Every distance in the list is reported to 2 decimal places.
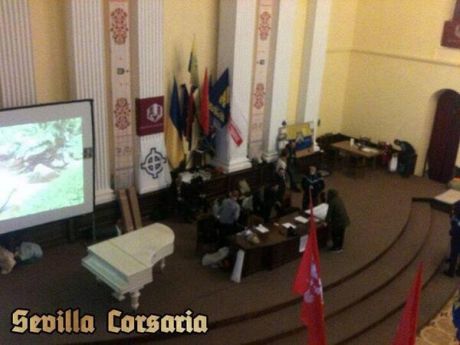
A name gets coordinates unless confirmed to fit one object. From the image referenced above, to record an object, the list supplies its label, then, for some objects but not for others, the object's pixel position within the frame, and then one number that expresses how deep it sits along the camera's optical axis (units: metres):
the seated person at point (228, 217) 9.88
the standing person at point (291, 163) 13.29
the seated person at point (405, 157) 14.93
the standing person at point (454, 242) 10.34
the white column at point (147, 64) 10.10
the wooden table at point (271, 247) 9.47
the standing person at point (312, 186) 11.88
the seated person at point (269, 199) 10.86
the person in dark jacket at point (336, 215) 10.18
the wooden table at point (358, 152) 14.76
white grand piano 8.03
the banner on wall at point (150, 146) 10.71
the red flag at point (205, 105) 11.66
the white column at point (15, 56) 8.50
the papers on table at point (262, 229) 9.95
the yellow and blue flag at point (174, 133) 11.39
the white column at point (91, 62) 9.26
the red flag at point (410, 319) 4.27
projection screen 8.69
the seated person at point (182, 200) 11.22
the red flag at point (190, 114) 11.57
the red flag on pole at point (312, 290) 4.79
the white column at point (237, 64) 11.66
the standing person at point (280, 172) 12.19
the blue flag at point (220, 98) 11.98
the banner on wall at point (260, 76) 12.22
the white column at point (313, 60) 13.56
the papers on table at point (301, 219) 10.55
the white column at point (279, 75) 12.52
